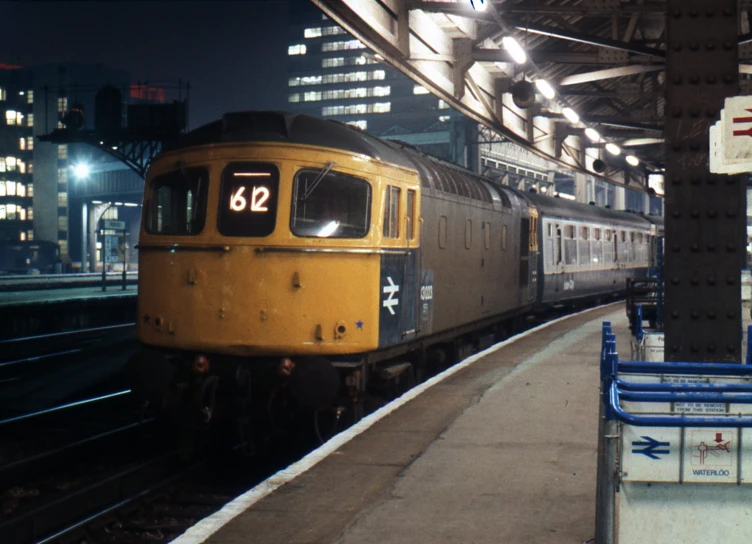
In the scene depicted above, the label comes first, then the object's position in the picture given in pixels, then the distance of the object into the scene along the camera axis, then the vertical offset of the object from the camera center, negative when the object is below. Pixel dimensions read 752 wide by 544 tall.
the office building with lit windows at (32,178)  112.75 +9.26
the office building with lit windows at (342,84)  147.88 +29.56
